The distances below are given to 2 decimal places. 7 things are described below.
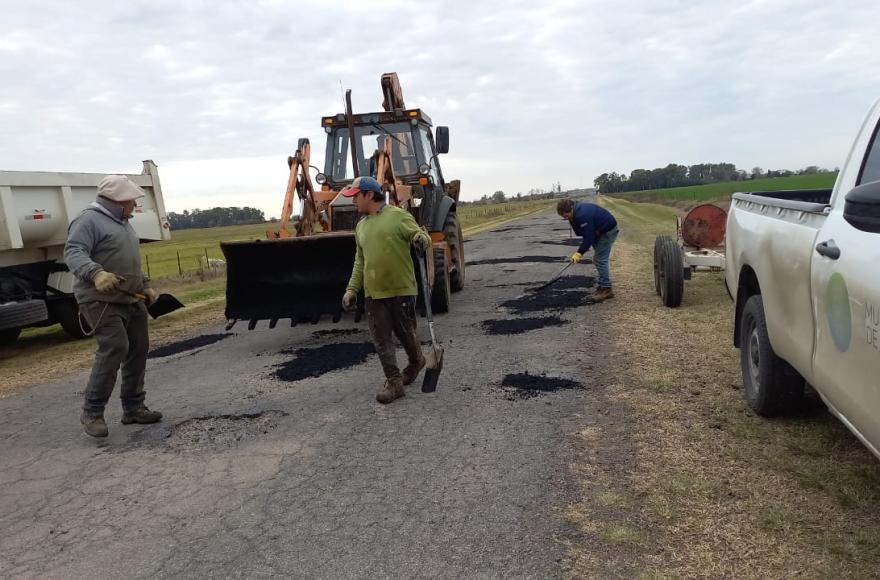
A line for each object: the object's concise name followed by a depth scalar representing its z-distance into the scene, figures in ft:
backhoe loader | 24.59
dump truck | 27.32
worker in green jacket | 17.61
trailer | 27.58
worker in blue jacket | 30.50
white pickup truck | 8.21
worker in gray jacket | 15.53
